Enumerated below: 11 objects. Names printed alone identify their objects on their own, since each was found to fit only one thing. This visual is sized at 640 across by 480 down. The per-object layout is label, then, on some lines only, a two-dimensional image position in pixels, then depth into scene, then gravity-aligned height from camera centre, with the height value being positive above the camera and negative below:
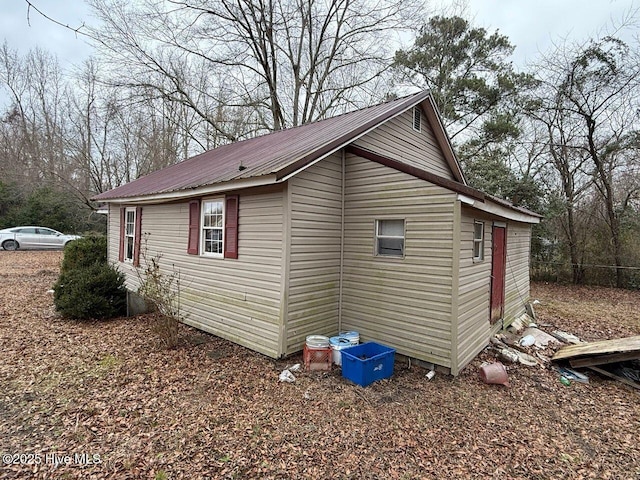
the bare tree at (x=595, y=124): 12.53 +5.00
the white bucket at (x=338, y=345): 5.40 -1.80
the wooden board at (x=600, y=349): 5.13 -1.74
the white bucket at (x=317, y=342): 5.25 -1.68
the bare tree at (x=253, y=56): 15.09 +9.08
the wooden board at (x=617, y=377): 5.11 -2.12
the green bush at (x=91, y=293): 7.45 -1.46
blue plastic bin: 4.74 -1.89
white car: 18.16 -0.52
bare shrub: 5.98 -1.59
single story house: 5.11 -0.19
